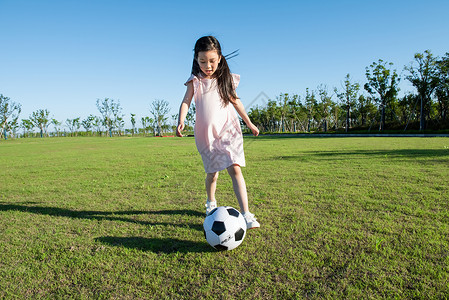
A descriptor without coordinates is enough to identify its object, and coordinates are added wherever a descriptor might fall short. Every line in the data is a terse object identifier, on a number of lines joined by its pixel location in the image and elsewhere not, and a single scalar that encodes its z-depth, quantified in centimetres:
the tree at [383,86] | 3878
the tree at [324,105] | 4856
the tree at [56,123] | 6406
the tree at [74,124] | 6812
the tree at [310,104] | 5049
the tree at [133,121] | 6969
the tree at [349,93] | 4462
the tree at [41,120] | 6119
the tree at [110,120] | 6714
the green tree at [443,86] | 3358
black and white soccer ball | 249
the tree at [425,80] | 3466
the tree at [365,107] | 4538
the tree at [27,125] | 5974
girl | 306
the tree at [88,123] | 6869
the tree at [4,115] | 5031
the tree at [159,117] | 6662
